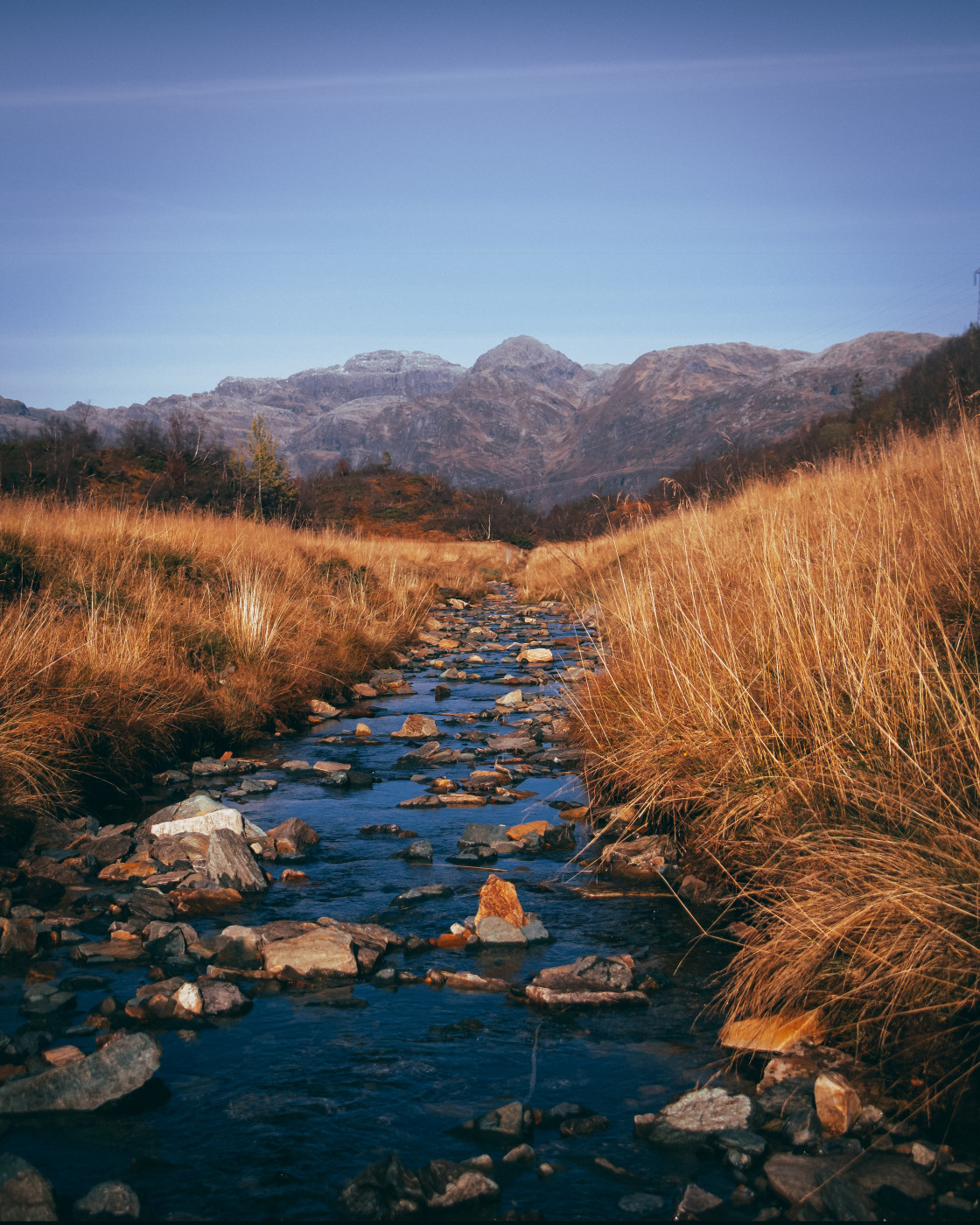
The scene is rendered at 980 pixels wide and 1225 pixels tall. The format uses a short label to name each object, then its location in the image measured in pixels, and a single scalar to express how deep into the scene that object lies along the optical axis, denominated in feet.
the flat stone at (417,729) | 22.07
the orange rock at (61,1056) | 7.77
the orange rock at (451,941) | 10.66
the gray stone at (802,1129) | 6.68
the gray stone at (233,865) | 12.14
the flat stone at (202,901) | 11.48
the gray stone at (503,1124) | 6.91
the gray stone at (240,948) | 9.96
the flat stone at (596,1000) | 9.11
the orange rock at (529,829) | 14.38
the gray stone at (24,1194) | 5.78
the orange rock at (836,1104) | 6.73
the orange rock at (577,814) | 15.61
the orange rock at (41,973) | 9.48
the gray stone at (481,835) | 14.12
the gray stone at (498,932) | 10.63
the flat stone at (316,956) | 9.78
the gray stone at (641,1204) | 6.12
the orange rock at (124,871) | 12.55
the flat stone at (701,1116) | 6.89
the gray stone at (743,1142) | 6.65
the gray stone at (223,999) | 8.89
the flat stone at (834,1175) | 6.09
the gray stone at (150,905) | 11.27
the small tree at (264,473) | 75.05
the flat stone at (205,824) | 13.88
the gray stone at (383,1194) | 6.04
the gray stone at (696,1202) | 6.08
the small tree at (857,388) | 162.61
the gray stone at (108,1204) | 5.87
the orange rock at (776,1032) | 7.77
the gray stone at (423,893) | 11.80
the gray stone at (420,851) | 13.51
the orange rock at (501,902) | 11.06
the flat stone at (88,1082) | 7.14
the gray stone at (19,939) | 10.17
